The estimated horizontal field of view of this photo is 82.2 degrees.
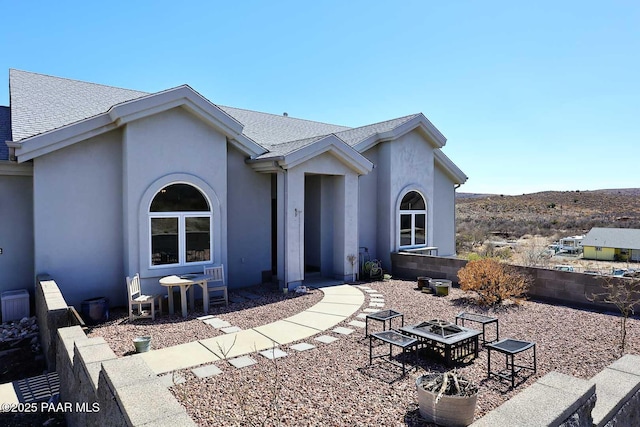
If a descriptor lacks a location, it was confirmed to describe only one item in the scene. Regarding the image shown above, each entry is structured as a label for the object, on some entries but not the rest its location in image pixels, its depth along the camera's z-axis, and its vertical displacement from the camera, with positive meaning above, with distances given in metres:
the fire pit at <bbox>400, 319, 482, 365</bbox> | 6.30 -2.15
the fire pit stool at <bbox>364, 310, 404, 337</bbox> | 7.51 -2.13
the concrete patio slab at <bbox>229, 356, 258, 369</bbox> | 6.31 -2.56
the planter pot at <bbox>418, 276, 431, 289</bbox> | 12.53 -2.35
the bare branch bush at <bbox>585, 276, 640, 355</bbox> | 9.30 -2.06
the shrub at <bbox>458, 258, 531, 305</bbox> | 10.46 -2.02
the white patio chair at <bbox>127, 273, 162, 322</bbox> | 8.98 -2.06
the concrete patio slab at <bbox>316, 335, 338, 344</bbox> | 7.54 -2.59
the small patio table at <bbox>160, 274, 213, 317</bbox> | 9.41 -1.77
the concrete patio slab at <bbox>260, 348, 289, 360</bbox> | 6.70 -2.57
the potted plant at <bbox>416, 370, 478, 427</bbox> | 4.41 -2.28
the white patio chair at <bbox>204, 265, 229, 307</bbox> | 10.84 -1.99
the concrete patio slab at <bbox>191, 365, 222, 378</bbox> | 5.89 -2.54
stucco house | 9.87 +0.75
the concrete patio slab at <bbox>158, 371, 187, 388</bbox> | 5.59 -2.54
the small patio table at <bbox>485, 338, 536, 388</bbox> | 5.69 -2.19
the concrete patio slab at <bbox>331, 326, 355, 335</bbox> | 8.03 -2.58
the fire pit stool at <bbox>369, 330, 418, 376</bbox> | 6.06 -2.16
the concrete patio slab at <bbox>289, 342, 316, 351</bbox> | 7.09 -2.58
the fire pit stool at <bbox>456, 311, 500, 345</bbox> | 7.27 -2.14
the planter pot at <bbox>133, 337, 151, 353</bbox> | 6.89 -2.39
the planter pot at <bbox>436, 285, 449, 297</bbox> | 11.78 -2.46
